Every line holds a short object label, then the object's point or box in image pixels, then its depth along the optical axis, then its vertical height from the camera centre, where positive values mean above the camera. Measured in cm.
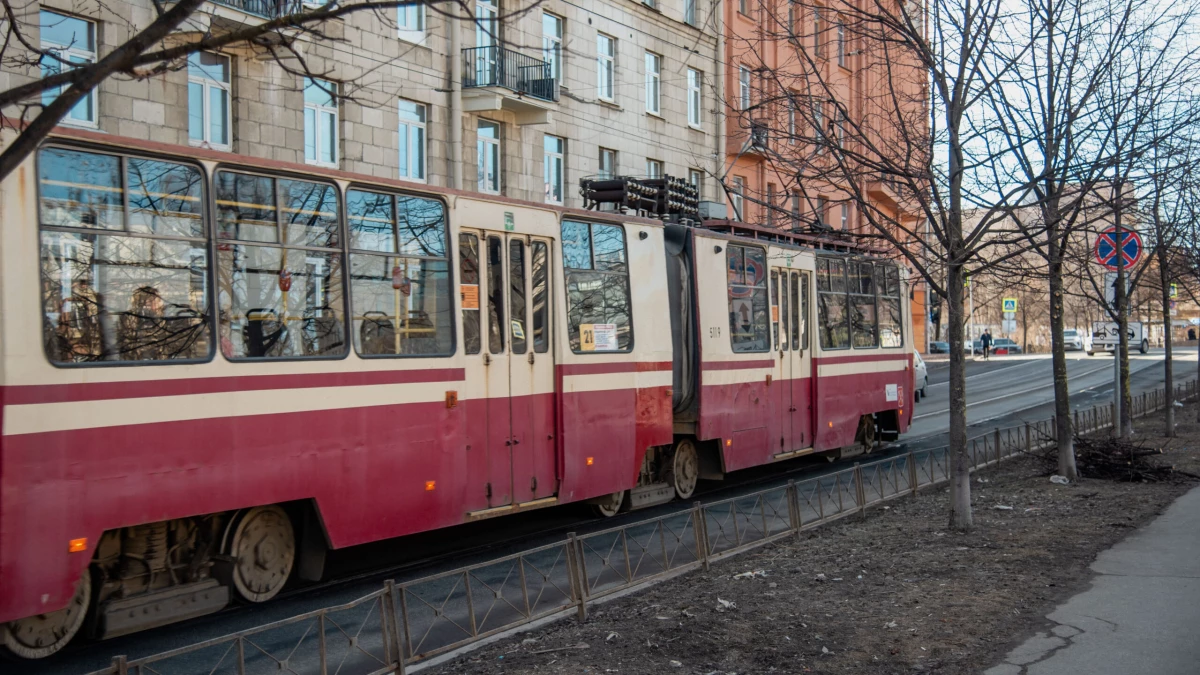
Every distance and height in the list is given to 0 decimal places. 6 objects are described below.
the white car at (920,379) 3541 -131
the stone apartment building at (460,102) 1891 +555
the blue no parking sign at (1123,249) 1576 +126
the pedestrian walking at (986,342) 7012 -26
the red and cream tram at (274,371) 727 -18
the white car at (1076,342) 8420 -45
